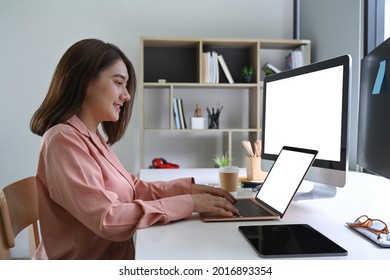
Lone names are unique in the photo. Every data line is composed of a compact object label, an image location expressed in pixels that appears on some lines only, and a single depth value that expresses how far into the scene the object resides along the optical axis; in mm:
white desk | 731
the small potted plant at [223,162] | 1568
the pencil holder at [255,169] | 1615
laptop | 973
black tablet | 709
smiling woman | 894
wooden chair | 948
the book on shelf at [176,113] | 2998
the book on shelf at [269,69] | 3141
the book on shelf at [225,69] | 3047
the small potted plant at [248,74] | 3086
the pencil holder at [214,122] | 3115
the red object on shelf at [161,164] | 2957
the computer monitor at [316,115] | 1080
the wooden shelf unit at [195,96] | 3158
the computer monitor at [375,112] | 907
